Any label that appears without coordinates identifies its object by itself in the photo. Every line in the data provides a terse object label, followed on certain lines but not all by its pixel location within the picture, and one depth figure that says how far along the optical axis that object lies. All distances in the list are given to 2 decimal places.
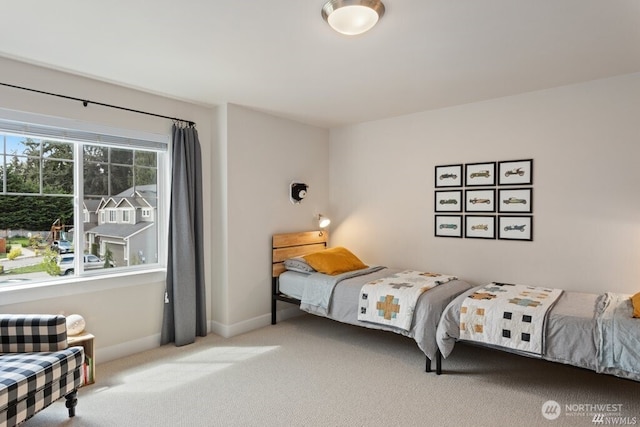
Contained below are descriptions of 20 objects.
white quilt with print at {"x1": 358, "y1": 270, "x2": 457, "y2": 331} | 3.12
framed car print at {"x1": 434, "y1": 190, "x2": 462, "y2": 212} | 4.00
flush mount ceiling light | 1.95
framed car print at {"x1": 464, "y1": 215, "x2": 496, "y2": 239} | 3.78
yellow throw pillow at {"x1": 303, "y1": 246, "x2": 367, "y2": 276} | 3.95
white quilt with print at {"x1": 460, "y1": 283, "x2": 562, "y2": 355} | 2.56
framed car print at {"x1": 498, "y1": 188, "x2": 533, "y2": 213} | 3.57
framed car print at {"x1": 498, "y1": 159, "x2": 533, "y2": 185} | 3.56
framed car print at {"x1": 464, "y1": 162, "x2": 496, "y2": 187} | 3.77
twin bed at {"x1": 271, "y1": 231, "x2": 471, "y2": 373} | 2.99
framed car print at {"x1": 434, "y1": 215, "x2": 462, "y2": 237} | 4.00
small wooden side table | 2.76
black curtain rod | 2.81
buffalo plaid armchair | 1.97
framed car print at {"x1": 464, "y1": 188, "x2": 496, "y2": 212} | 3.78
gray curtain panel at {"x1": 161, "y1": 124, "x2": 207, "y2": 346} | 3.60
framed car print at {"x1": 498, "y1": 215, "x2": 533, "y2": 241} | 3.57
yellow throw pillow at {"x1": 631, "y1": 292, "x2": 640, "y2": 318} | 2.40
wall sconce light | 4.75
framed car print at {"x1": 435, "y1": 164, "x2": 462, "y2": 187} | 3.99
